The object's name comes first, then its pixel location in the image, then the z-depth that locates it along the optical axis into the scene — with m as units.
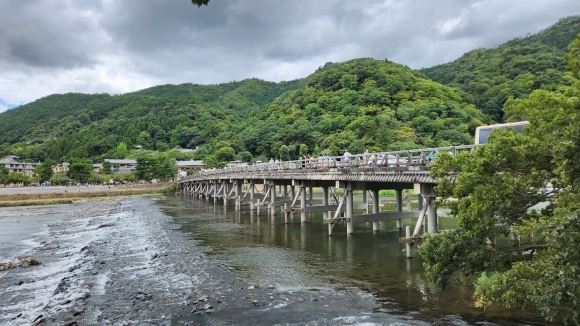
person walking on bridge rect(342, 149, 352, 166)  20.80
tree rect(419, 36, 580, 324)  5.93
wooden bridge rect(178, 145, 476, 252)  14.67
